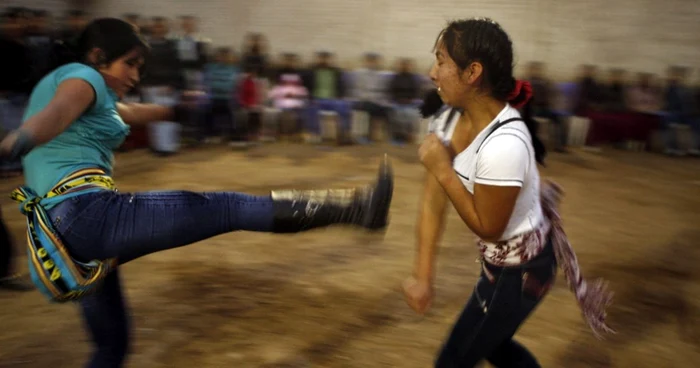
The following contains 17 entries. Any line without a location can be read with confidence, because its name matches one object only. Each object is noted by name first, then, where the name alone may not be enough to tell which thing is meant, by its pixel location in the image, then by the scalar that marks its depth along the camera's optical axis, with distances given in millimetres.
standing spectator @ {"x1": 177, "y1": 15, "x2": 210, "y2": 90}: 8341
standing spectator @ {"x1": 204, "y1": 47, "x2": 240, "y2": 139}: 8344
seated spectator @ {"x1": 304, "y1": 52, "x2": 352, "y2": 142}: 8992
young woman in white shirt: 1581
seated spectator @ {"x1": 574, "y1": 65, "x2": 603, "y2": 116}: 8867
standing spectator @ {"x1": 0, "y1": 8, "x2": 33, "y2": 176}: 6176
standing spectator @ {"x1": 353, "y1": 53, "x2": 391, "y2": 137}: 8953
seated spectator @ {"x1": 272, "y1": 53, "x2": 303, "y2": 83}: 9052
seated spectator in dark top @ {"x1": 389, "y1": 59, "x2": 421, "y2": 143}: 8891
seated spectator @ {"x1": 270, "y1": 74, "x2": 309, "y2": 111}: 8891
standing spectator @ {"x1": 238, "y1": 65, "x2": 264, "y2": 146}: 8531
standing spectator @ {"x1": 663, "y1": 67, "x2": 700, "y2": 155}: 8648
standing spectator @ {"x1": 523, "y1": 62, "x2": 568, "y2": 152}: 8617
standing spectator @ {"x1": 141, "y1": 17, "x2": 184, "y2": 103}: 7828
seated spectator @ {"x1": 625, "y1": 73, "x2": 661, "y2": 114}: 8812
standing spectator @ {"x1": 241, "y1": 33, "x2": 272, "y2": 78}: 8805
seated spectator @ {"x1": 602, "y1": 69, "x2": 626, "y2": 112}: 8898
